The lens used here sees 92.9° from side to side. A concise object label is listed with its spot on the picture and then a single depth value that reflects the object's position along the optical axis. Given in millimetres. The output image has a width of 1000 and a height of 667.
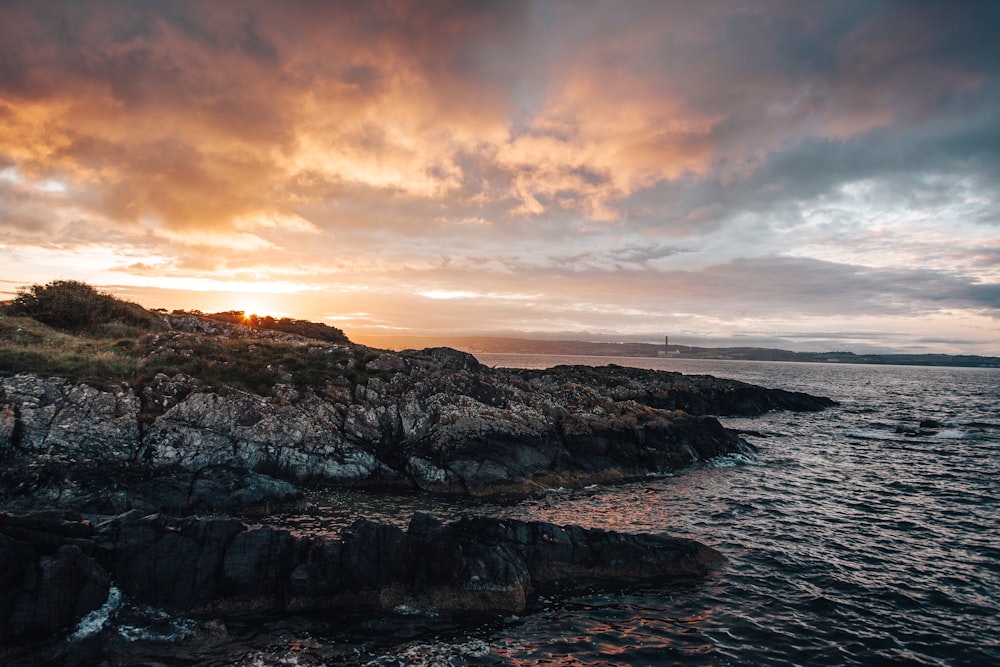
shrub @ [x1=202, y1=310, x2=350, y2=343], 72750
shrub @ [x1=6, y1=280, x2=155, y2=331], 43594
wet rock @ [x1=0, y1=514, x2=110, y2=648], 11688
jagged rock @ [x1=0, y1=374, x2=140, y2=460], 23406
